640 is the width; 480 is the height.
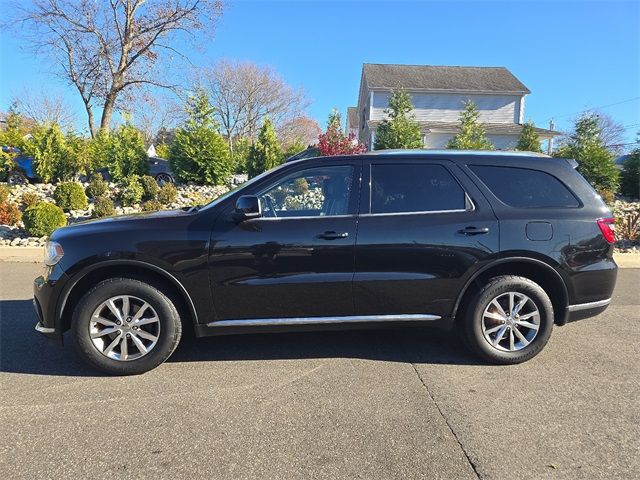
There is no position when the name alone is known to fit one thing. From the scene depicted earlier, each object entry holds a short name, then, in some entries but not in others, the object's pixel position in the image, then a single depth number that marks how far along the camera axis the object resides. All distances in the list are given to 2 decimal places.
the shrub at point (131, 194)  12.96
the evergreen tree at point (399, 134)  16.03
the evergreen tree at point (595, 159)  13.80
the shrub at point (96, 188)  12.91
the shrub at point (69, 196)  11.97
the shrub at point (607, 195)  12.85
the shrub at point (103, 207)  11.44
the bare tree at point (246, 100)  43.47
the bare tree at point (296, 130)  46.94
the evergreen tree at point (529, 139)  19.25
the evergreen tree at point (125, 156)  14.30
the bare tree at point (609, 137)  59.71
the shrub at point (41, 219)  10.51
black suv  3.78
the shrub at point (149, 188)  13.14
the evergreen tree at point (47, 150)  14.12
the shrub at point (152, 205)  12.19
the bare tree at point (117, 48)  24.20
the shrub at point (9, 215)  11.55
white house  28.20
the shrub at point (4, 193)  11.91
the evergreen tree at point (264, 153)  15.16
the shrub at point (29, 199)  12.16
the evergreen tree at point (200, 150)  14.39
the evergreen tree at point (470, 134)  16.19
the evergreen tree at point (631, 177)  14.43
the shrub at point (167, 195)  12.78
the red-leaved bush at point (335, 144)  14.75
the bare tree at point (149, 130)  50.30
